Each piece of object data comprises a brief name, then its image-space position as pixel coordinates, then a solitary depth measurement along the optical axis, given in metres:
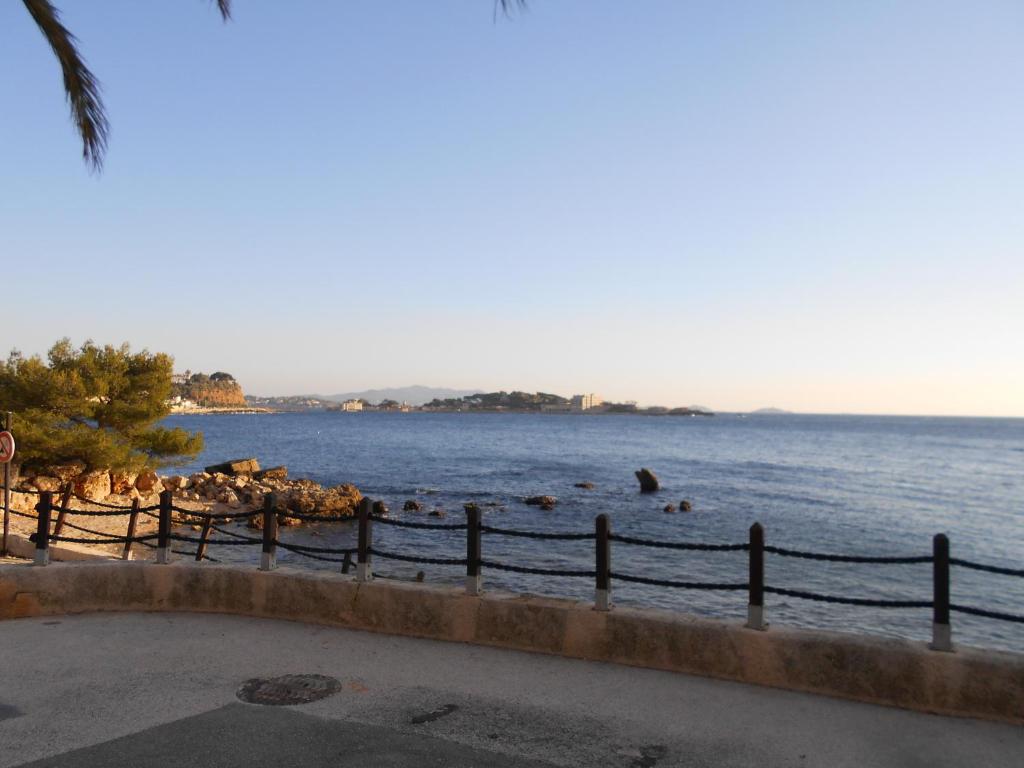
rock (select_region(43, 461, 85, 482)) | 33.44
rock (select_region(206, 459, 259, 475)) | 54.53
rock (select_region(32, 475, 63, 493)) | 31.97
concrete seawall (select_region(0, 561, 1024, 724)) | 6.56
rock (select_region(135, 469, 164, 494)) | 38.34
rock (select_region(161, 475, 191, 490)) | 43.59
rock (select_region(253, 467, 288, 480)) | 55.10
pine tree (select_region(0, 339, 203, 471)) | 33.06
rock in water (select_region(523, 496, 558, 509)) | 49.32
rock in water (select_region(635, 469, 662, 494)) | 59.59
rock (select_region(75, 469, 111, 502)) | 34.00
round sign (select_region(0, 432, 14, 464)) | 12.17
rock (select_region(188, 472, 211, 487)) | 45.62
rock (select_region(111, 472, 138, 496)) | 35.81
